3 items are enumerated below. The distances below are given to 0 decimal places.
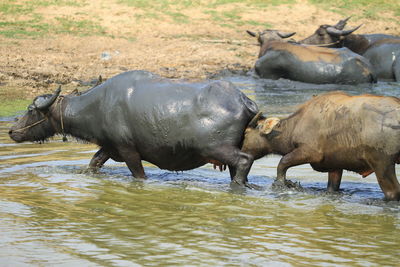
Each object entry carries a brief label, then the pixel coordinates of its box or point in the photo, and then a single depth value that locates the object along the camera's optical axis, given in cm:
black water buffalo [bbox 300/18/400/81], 4175
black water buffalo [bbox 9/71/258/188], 1878
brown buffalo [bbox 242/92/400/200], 1691
